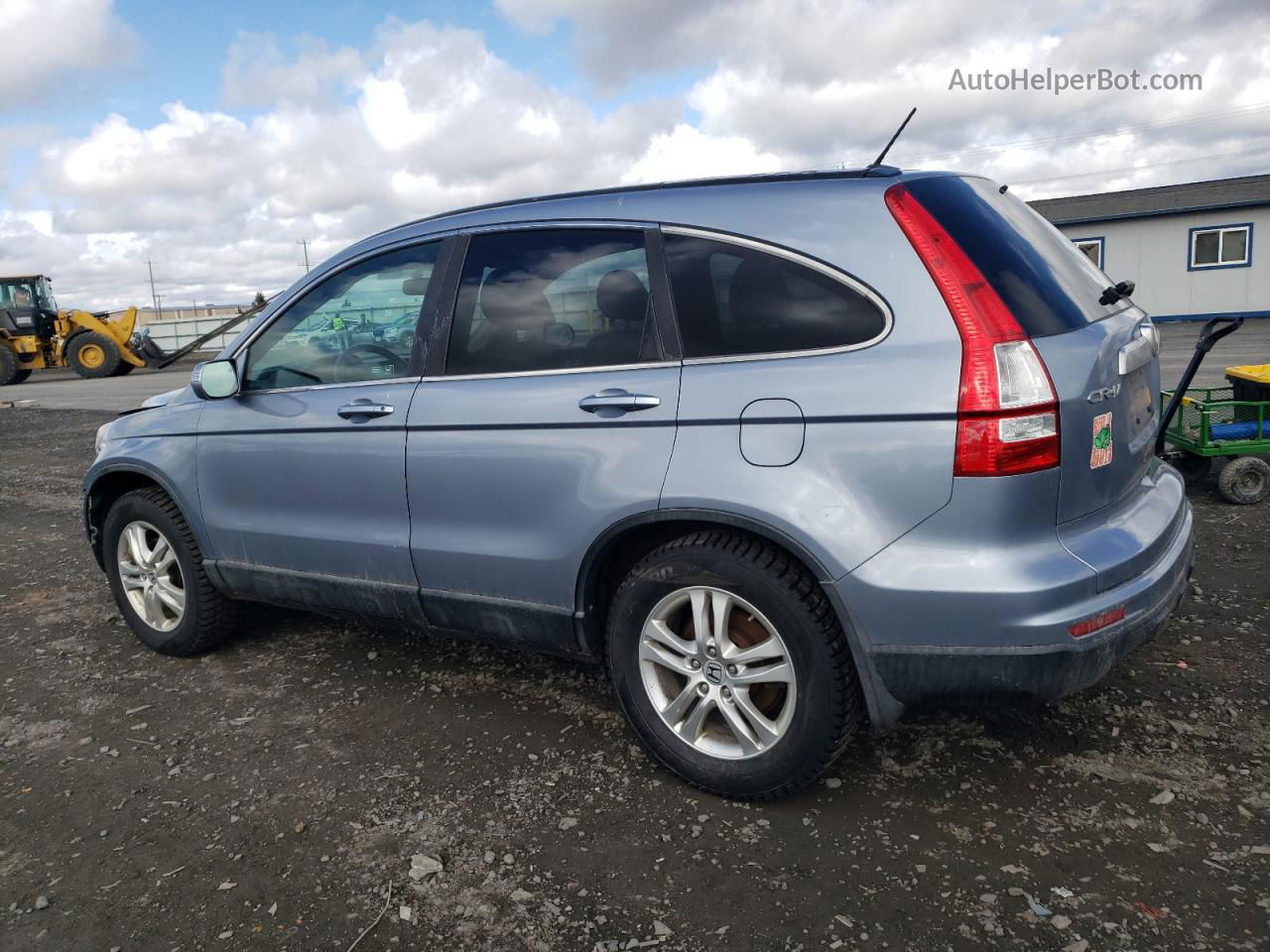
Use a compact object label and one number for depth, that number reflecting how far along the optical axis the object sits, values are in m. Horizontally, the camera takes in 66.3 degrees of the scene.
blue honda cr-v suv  2.44
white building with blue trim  26.14
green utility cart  5.91
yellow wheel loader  25.62
